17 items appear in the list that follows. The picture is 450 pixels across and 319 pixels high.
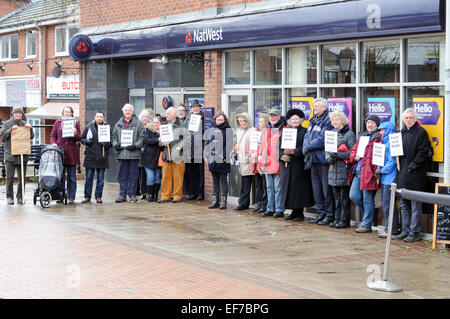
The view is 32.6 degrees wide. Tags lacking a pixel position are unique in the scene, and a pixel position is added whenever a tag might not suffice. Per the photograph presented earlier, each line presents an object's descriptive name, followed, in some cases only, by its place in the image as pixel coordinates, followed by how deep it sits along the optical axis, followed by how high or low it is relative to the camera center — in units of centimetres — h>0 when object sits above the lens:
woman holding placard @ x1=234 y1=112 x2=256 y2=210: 1420 -46
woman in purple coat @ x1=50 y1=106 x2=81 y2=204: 1527 -34
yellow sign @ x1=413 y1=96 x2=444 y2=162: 1134 +14
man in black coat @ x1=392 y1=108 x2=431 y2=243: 1120 -53
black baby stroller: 1470 -82
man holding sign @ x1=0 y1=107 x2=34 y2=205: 1540 -54
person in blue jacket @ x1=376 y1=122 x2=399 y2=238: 1154 -71
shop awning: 2832 +68
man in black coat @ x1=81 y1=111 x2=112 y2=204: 1545 -48
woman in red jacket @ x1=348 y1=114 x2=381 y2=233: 1180 -71
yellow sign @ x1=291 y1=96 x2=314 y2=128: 1380 +43
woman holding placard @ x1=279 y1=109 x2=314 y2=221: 1320 -84
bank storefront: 1165 +130
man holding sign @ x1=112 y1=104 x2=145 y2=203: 1542 -32
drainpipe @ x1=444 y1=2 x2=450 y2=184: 1031 +28
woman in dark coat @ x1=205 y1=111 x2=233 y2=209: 1460 -44
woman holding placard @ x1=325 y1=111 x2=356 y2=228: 1231 -55
